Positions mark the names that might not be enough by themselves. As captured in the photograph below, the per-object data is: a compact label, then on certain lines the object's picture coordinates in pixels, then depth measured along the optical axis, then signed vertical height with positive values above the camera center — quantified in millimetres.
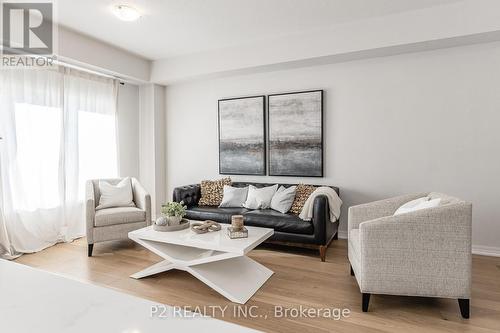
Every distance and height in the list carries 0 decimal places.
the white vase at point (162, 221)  2824 -553
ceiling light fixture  3014 +1518
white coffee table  2377 -830
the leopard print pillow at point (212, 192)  4215 -421
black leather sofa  3158 -679
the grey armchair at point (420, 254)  2002 -627
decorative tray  2787 -607
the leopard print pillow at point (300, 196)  3609 -421
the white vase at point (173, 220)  2848 -547
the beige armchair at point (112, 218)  3379 -650
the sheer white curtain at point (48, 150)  3391 +158
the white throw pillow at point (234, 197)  3994 -466
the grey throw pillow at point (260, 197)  3801 -455
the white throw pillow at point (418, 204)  2244 -335
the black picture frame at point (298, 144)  3973 +185
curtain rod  3776 +1262
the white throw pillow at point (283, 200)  3616 -460
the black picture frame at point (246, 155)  4320 +102
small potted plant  2862 -480
